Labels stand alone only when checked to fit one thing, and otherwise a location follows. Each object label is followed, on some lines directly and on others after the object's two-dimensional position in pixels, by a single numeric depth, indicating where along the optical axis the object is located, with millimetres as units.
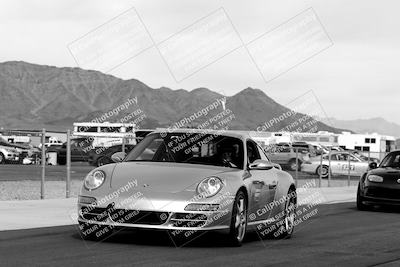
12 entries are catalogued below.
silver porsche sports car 9789
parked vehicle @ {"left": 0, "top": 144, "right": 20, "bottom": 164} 42781
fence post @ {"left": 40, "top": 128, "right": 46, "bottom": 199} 18684
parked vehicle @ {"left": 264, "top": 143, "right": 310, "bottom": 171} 42000
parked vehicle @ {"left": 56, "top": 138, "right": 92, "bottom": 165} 28812
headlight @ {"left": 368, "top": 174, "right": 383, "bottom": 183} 19375
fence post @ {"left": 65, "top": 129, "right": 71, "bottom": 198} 19078
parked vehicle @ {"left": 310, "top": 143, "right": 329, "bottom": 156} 58347
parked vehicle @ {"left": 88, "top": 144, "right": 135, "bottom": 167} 30039
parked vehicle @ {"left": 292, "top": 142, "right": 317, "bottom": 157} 60516
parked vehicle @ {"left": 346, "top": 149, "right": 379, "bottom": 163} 46725
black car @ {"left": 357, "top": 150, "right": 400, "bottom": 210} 19047
